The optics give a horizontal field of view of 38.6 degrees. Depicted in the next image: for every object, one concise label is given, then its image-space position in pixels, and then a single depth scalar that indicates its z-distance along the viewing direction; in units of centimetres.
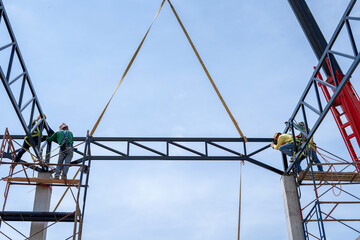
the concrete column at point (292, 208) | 1644
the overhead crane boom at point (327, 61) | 1608
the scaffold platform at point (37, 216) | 1504
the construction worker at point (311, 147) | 1652
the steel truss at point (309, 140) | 1546
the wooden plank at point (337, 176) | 1639
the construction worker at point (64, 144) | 1658
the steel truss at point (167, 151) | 1711
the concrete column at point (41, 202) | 1588
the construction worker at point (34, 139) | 1642
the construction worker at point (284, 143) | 1719
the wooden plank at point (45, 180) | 1560
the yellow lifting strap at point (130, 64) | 1764
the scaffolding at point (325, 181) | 1567
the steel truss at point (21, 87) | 1267
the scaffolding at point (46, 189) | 1502
